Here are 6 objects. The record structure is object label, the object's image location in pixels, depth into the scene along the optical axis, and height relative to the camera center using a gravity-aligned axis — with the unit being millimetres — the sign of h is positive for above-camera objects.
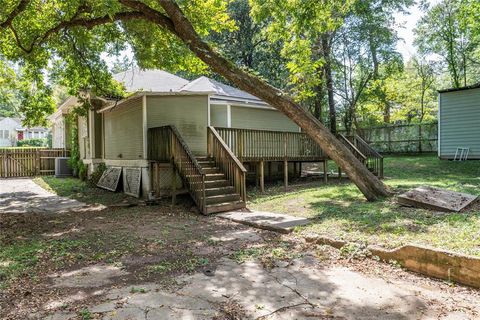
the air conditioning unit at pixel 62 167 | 19047 -654
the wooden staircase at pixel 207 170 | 8531 -440
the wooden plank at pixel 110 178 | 12430 -899
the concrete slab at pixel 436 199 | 6602 -979
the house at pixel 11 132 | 47844 +3535
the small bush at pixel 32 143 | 41750 +1582
